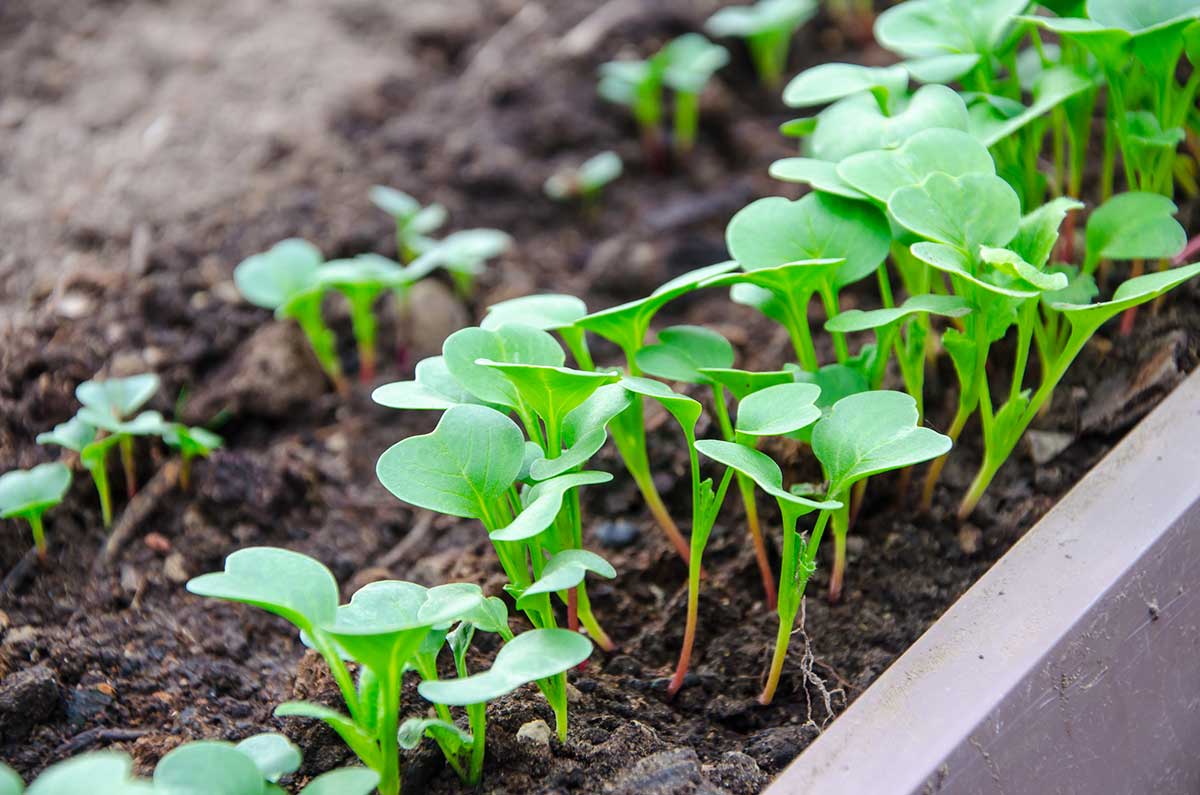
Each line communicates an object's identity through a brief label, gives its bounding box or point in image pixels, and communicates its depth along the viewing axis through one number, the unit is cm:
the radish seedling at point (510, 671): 43
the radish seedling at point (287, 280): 55
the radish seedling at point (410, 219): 57
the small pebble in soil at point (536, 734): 46
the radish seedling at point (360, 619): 43
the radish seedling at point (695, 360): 48
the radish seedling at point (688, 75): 62
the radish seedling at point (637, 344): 47
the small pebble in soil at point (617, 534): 52
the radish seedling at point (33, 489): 50
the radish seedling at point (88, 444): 51
